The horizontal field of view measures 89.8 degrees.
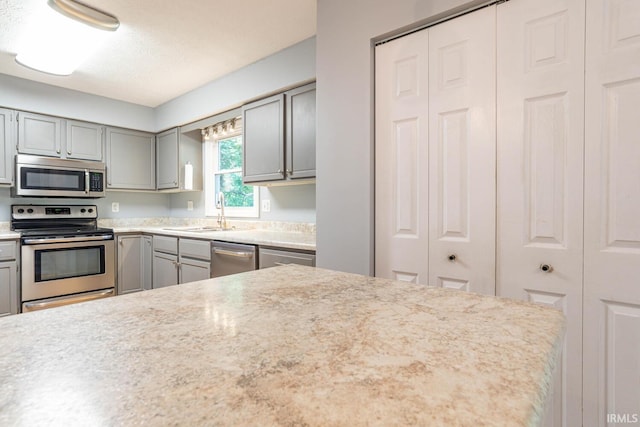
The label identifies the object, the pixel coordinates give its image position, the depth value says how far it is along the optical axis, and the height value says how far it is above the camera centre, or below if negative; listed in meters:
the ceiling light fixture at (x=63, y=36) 1.97 +1.21
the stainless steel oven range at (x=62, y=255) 2.85 -0.43
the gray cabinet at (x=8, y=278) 2.71 -0.58
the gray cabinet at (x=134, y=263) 3.50 -0.59
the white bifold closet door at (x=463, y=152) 1.41 +0.26
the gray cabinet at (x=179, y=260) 2.85 -0.48
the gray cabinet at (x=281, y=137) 2.41 +0.59
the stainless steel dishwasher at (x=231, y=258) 2.38 -0.38
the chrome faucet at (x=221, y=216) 3.55 -0.07
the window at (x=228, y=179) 3.50 +0.36
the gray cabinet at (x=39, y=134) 3.07 +0.75
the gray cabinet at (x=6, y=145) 2.95 +0.61
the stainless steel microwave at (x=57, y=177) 3.04 +0.33
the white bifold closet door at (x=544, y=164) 1.23 +0.18
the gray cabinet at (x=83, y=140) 3.36 +0.75
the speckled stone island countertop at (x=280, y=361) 0.33 -0.21
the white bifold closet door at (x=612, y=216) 1.13 -0.03
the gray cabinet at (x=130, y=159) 3.68 +0.60
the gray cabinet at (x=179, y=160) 3.76 +0.60
